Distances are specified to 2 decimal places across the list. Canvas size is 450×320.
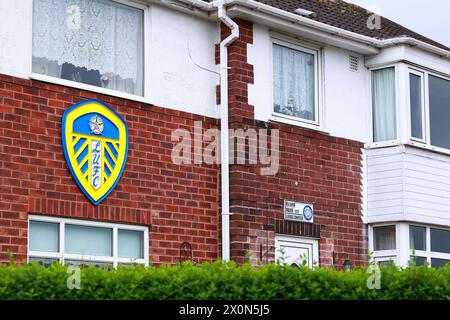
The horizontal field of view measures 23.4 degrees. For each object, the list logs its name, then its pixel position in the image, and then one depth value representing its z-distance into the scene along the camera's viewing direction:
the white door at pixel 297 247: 15.72
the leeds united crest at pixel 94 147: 13.47
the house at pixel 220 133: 13.27
